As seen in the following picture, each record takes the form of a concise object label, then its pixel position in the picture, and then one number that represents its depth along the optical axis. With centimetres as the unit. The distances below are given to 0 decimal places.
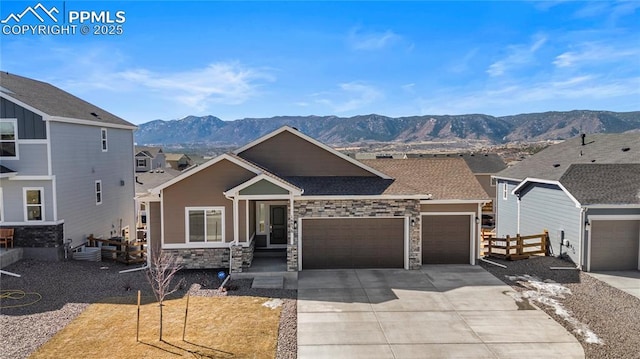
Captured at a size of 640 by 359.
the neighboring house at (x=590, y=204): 1579
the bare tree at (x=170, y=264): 1387
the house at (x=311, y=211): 1533
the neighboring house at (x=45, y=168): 1655
